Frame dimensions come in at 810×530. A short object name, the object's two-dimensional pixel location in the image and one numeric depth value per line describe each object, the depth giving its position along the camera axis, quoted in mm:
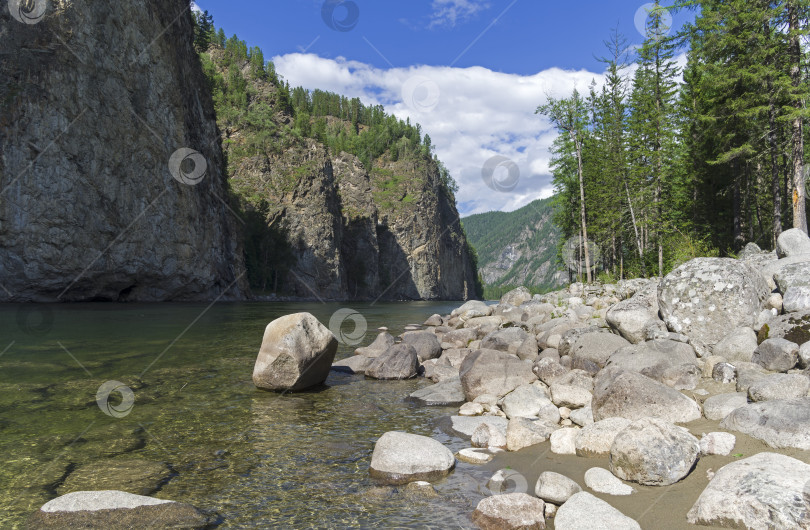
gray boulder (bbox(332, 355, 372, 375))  13180
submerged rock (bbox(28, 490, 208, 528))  4352
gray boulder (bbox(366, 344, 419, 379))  12430
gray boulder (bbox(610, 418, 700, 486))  5016
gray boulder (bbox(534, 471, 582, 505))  4879
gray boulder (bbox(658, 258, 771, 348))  9703
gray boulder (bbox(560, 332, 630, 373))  10297
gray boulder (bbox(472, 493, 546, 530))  4457
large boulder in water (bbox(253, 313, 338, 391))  10172
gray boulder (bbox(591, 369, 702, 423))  6668
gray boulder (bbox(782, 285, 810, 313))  9164
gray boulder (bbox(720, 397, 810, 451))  5195
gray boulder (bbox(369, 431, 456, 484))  5781
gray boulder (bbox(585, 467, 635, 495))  5008
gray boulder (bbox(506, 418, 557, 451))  6777
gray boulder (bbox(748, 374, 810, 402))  6262
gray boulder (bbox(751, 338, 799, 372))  7625
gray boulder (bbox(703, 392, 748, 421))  6535
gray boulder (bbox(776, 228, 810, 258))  11836
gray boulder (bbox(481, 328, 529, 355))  13781
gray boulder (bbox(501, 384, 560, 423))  8104
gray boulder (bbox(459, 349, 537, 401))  9883
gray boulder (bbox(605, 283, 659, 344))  10815
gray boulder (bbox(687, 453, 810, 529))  3828
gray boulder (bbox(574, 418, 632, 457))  6066
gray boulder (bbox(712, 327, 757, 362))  8641
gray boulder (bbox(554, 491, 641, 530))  4180
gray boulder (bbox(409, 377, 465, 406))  9812
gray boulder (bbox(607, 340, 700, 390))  8219
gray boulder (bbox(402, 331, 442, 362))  14891
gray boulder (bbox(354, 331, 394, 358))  14812
